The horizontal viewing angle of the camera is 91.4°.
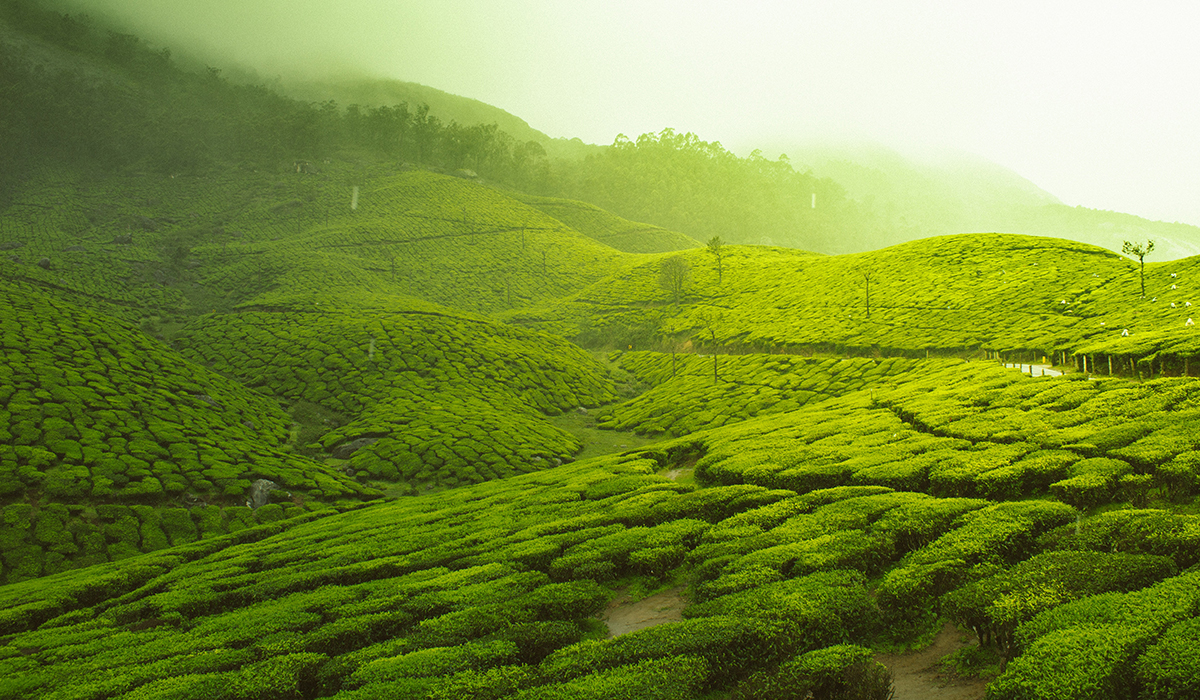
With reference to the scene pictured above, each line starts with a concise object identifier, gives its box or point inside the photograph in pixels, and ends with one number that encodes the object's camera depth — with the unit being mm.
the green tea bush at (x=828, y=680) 11164
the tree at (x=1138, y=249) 53250
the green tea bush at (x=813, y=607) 13484
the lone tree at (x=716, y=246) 119631
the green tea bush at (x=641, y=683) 11664
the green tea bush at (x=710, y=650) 13000
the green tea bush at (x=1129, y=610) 10547
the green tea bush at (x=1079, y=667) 9328
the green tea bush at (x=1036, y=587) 11927
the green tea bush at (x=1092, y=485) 17172
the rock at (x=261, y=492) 41312
